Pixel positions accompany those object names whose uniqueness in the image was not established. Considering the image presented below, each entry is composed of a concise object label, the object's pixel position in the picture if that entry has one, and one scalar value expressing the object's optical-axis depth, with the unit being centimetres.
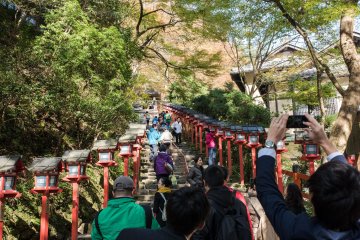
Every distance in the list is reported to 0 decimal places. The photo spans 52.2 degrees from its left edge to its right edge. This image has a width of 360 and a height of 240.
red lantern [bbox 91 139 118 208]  828
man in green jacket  309
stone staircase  1101
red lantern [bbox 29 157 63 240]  615
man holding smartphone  158
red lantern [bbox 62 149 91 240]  676
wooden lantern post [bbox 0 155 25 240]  564
